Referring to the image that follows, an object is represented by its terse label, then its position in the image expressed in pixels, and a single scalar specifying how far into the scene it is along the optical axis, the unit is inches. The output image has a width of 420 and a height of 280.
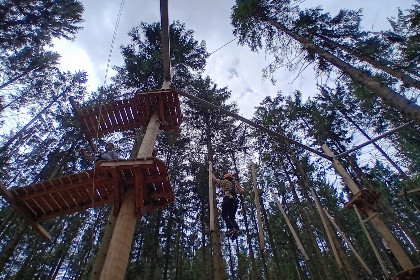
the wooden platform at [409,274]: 207.2
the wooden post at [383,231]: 224.4
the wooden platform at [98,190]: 173.5
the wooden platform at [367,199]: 263.6
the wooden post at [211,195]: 196.9
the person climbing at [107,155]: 227.3
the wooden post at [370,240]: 263.0
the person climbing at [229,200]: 273.9
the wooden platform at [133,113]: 257.1
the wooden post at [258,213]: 211.2
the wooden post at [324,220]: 328.0
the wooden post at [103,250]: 221.8
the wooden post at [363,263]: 281.5
